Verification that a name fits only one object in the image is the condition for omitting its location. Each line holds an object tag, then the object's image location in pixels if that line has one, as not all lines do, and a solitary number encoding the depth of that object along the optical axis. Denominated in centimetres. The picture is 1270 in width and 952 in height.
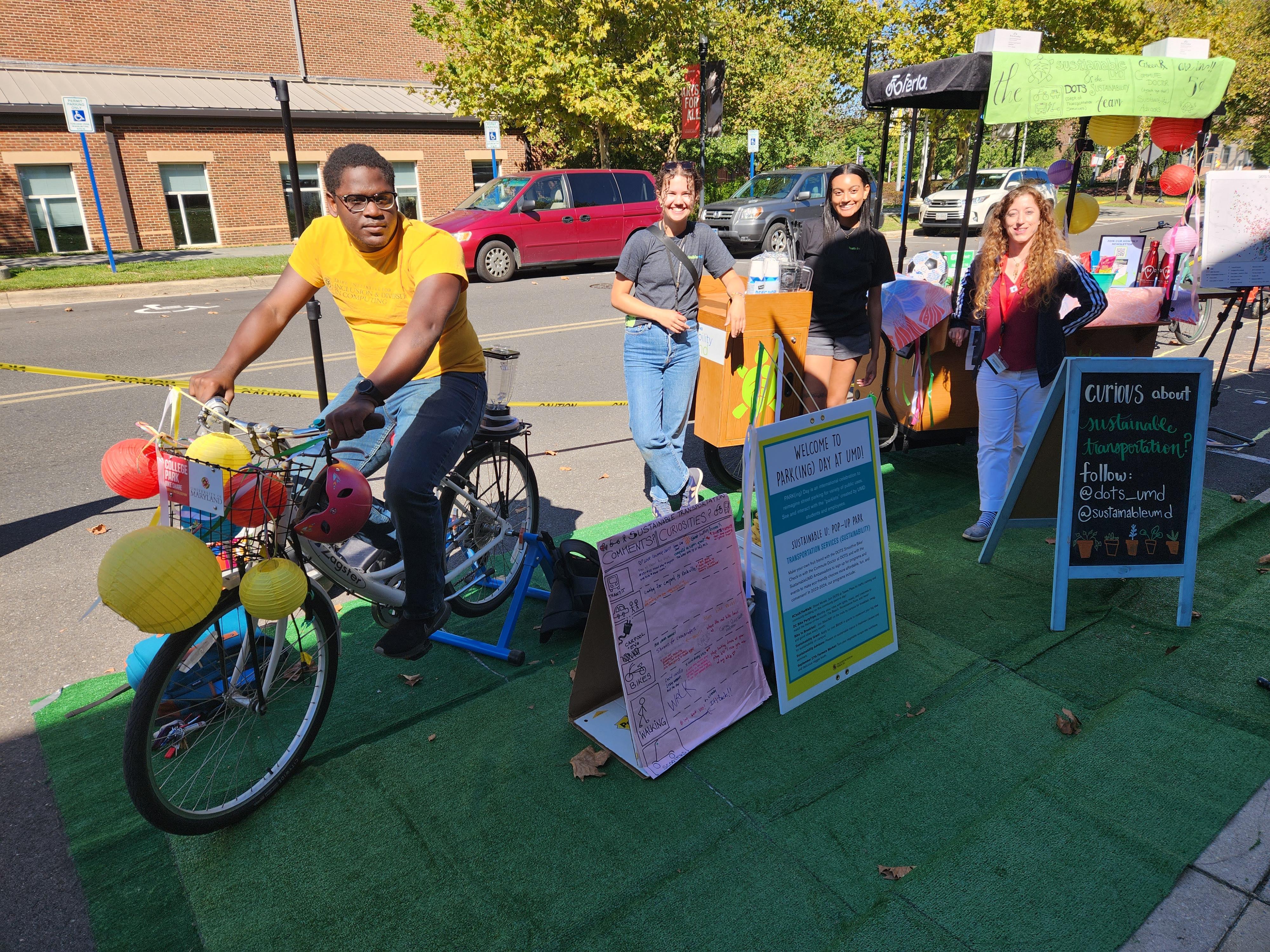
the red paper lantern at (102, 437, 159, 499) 240
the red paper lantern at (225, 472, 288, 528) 244
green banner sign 502
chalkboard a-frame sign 388
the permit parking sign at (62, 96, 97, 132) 1409
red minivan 1556
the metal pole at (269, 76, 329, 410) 464
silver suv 1817
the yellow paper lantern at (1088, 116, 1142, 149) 603
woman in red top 440
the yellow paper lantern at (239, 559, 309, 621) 241
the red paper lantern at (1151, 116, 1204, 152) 629
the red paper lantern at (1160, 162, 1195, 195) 741
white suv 2173
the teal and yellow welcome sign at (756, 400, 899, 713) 314
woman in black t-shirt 486
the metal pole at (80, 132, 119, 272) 1545
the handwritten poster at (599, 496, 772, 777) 283
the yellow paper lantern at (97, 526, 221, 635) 213
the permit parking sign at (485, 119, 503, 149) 1881
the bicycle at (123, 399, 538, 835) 245
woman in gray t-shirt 429
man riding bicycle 286
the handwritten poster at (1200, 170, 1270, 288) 603
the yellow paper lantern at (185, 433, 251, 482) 235
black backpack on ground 375
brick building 2012
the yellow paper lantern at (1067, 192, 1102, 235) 693
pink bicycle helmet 270
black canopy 524
